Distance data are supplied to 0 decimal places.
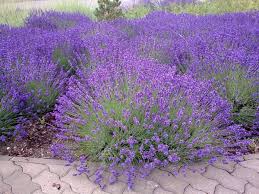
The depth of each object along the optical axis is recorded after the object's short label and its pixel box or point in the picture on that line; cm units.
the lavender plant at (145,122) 253
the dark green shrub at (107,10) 641
